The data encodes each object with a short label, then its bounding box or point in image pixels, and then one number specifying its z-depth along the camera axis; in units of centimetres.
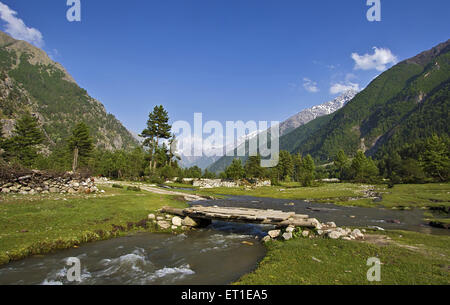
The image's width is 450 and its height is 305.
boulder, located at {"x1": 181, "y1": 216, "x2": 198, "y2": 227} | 2198
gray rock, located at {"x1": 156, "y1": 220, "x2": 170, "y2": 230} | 2066
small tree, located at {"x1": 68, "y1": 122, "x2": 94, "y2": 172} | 7731
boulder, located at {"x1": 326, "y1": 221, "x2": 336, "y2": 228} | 1809
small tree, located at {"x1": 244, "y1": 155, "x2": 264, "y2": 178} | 11819
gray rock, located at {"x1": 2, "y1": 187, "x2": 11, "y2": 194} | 2432
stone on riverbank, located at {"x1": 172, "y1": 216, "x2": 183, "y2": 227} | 2144
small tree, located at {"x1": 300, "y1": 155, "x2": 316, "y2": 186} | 12644
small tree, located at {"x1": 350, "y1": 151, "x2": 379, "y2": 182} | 10499
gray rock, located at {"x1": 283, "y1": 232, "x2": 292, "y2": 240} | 1672
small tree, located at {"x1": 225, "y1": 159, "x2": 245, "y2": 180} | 12020
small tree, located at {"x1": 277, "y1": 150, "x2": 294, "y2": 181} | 13562
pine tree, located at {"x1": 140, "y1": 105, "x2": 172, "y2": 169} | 8594
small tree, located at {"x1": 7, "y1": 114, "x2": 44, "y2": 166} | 6756
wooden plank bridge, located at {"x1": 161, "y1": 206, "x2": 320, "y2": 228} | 1849
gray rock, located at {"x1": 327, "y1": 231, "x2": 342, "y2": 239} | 1562
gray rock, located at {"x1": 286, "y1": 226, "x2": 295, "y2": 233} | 1759
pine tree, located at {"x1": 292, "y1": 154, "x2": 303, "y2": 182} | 14750
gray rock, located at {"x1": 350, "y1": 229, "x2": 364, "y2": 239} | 1600
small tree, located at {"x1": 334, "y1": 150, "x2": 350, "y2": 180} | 14062
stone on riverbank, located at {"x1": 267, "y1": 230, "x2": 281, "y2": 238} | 1809
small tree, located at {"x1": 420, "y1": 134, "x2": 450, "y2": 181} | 7406
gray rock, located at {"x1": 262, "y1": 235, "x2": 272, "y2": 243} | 1736
